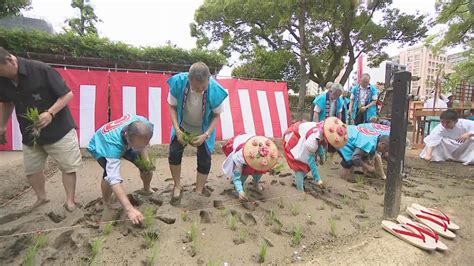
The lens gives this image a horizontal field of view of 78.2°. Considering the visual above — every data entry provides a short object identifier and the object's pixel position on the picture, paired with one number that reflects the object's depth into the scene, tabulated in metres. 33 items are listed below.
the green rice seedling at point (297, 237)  2.41
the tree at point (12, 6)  7.47
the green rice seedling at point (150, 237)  2.18
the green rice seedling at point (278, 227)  2.54
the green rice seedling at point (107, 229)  2.24
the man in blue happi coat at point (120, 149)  2.24
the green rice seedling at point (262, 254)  2.14
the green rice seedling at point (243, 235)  2.38
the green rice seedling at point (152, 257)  1.99
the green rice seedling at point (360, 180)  4.05
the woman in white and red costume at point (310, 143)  3.33
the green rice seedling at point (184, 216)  2.55
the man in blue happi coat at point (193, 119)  2.91
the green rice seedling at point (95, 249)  2.00
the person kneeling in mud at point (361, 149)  4.07
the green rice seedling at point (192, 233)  2.29
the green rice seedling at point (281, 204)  3.04
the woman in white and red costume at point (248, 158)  2.88
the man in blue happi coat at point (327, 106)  4.88
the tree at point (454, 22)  11.16
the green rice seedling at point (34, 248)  1.88
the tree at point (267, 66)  15.15
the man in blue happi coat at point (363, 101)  5.34
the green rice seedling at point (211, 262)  1.96
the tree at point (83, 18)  17.81
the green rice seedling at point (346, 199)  3.35
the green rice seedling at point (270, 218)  2.67
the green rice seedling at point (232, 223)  2.51
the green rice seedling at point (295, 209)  2.92
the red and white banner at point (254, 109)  6.36
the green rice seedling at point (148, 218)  2.39
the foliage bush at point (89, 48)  7.57
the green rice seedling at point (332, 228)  2.61
